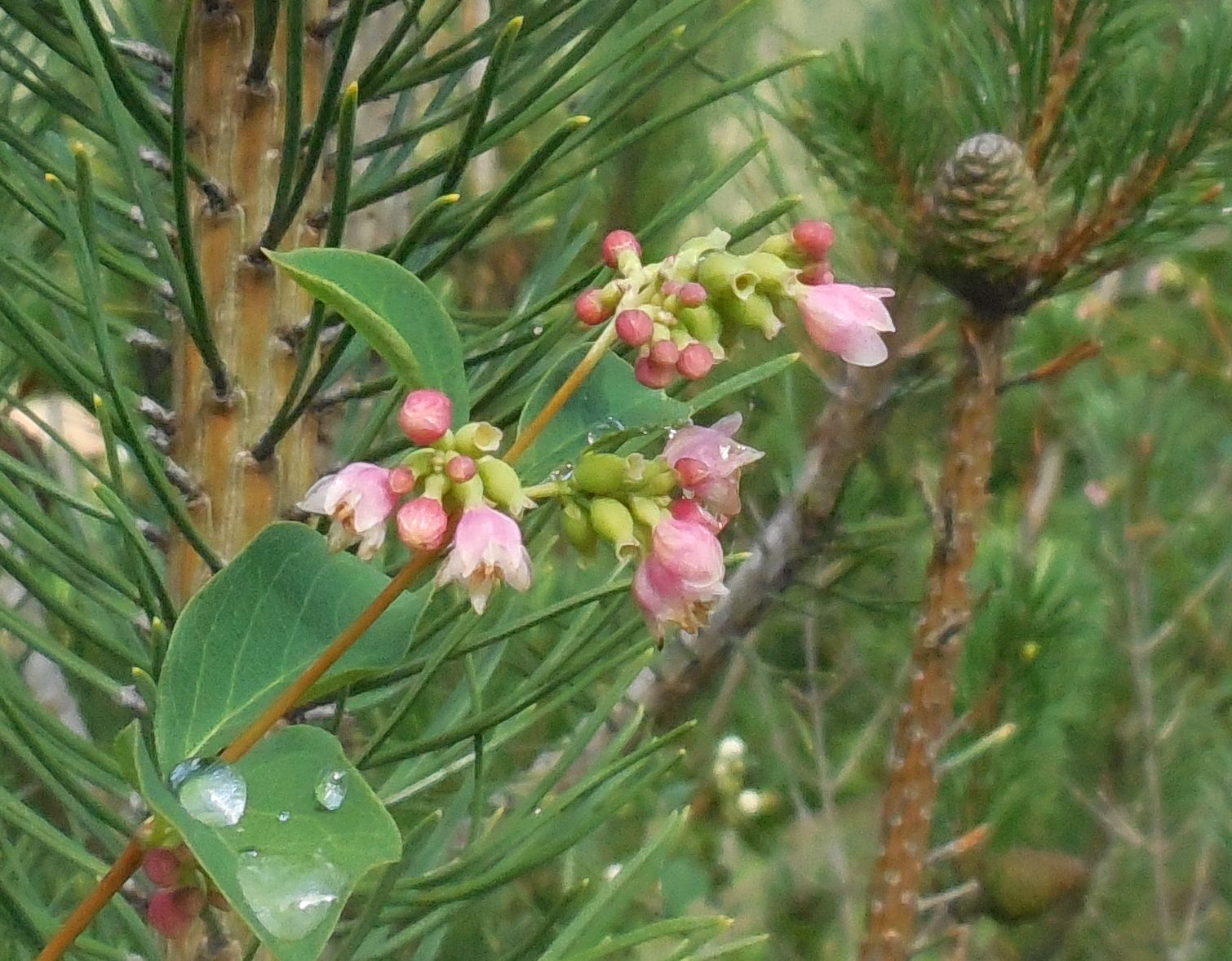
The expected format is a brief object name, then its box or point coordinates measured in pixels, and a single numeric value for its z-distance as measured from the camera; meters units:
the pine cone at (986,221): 0.44
